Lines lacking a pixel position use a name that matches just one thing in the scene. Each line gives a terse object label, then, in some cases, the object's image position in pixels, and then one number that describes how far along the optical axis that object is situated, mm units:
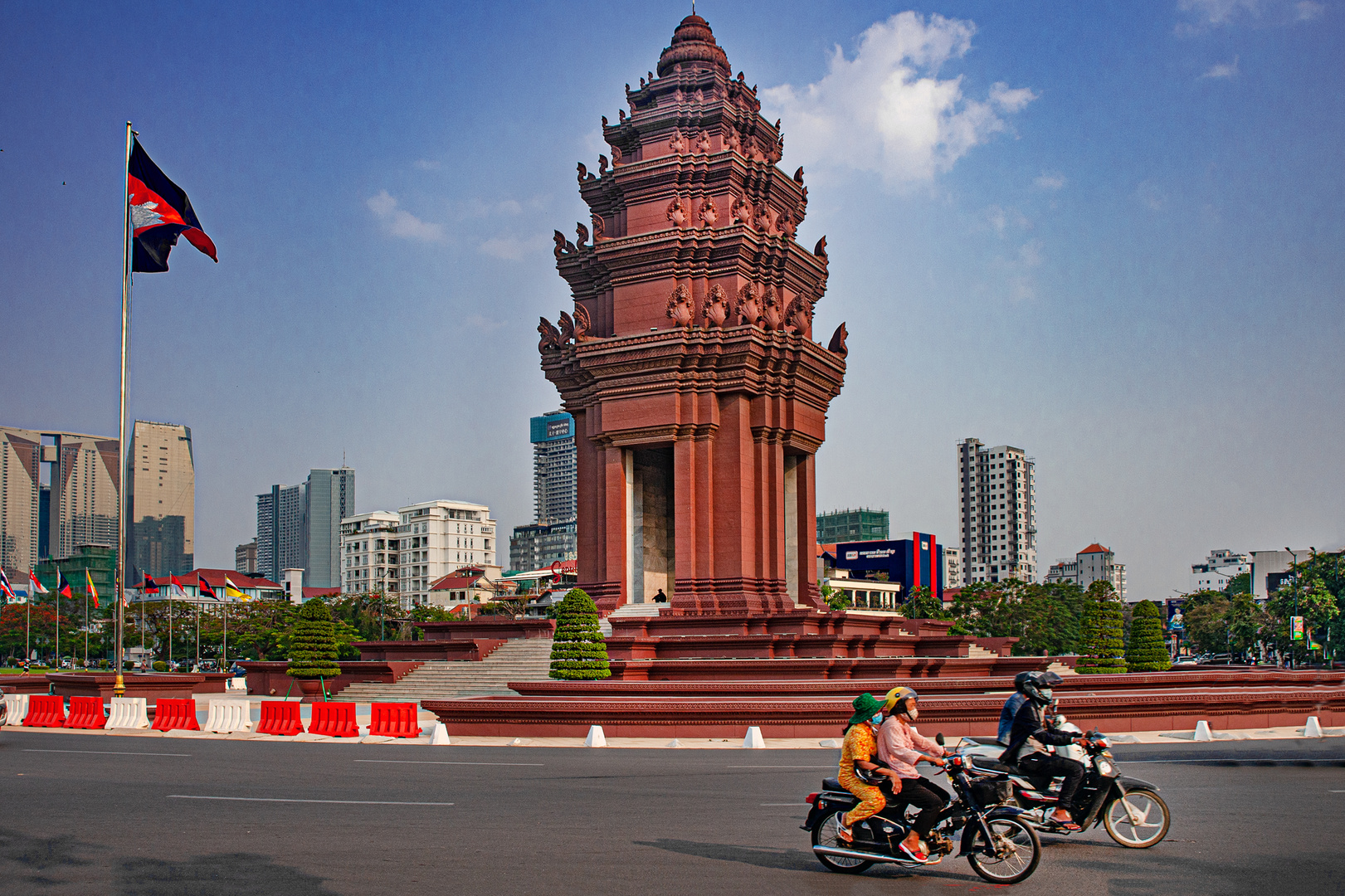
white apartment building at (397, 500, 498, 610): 175875
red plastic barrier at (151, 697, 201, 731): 29062
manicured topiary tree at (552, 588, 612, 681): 30094
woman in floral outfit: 11102
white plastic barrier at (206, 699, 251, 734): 28297
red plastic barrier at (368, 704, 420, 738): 26125
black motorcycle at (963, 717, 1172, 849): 11844
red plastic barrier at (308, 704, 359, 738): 26656
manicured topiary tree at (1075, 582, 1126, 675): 38000
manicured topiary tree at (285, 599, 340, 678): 35938
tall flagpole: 30969
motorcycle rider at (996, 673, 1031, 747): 12547
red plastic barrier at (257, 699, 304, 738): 27531
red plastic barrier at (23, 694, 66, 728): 30938
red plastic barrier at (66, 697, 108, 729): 30062
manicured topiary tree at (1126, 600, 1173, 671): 38188
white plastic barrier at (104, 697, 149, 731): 29594
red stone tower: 42625
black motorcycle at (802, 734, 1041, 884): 10727
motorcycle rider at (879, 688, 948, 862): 11031
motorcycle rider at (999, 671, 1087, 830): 11906
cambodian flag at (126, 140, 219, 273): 32281
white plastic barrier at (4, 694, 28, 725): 31641
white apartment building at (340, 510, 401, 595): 177000
